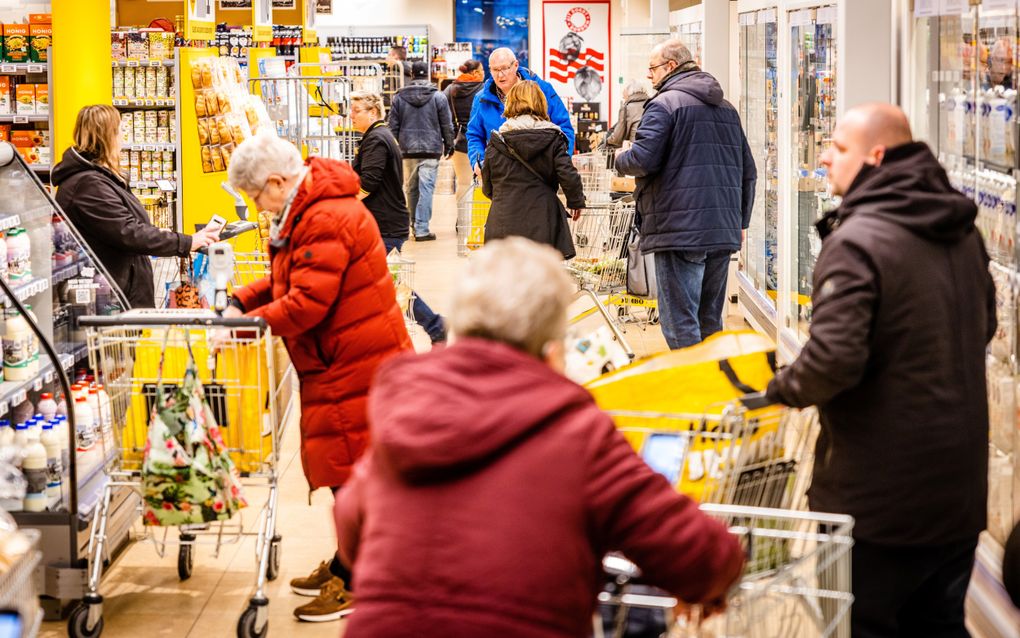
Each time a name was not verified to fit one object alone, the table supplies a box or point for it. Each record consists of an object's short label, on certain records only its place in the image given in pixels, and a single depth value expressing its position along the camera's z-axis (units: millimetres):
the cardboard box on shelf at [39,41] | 10492
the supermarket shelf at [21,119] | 10406
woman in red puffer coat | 4227
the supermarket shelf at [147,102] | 10500
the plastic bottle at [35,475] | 4680
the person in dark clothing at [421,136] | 14461
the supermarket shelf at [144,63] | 10492
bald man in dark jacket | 3035
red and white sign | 21875
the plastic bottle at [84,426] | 5135
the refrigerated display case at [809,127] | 6766
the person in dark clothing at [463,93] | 16391
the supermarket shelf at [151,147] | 10506
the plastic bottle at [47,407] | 5023
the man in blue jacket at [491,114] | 9281
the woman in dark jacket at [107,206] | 5945
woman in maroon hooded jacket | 2021
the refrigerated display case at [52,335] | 4574
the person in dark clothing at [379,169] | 8383
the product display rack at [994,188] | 4148
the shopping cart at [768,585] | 2402
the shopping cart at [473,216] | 10070
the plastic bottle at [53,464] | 4742
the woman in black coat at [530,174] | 7426
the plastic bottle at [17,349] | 4977
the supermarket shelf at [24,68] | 10410
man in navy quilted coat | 6609
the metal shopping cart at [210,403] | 4281
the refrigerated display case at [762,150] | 8641
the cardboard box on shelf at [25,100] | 10477
